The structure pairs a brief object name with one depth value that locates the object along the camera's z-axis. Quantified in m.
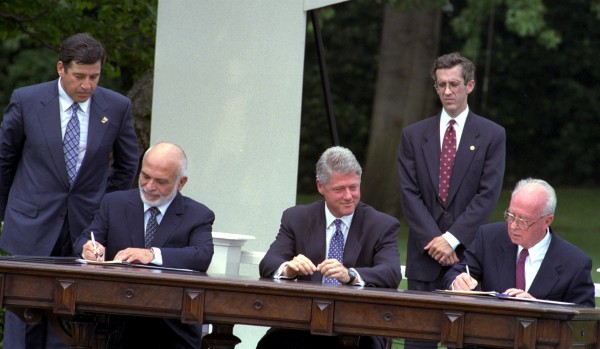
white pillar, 17.20
